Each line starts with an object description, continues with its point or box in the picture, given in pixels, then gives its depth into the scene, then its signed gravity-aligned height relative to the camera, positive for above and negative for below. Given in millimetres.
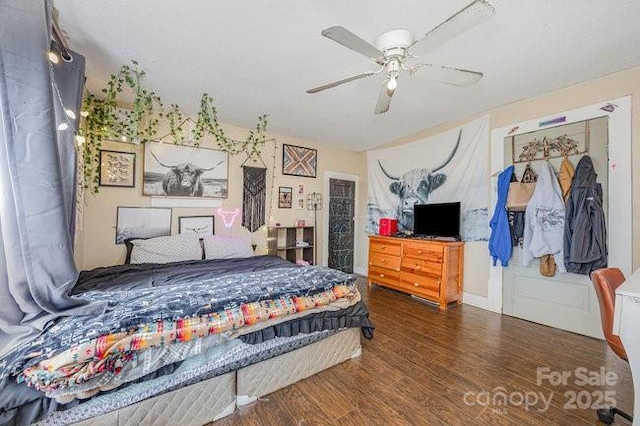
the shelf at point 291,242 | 4125 -437
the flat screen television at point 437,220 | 3457 -29
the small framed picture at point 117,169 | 2969 +498
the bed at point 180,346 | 1093 -707
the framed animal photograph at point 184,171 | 3236 +551
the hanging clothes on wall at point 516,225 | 2998 -69
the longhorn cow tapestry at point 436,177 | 3373 +607
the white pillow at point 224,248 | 3104 -415
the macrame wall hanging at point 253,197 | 3918 +258
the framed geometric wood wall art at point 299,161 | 4312 +926
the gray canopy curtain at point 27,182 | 1163 +129
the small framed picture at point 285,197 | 4270 +294
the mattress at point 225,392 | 1252 -1016
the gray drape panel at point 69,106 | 1638 +700
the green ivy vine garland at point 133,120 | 2588 +1094
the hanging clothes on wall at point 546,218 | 2664 +18
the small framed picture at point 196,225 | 3402 -161
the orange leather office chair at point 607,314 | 1453 -524
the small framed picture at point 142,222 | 3059 -124
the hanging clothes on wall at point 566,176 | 2637 +446
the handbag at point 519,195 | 2881 +271
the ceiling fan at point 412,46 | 1319 +1021
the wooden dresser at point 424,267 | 3268 -681
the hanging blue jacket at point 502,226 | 3031 -82
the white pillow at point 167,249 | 2809 -412
